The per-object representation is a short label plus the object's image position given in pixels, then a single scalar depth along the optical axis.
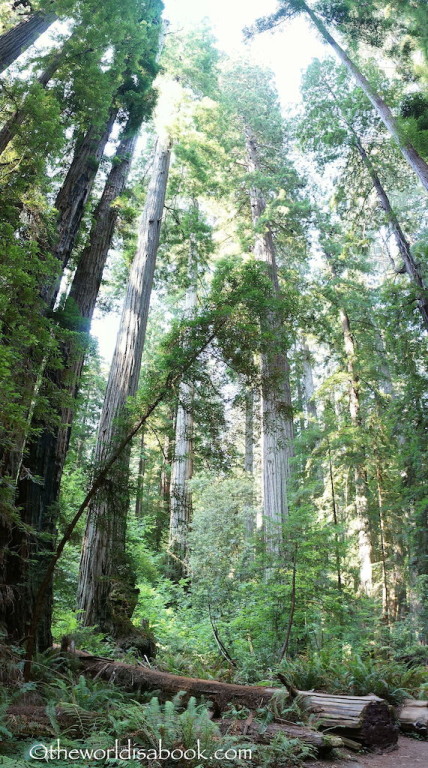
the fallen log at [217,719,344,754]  4.16
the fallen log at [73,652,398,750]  4.80
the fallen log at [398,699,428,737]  5.50
